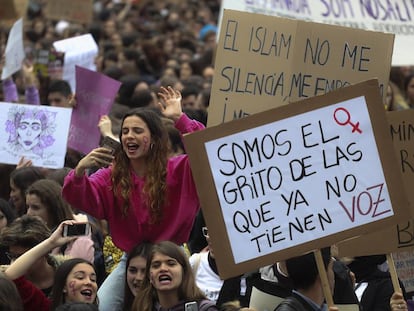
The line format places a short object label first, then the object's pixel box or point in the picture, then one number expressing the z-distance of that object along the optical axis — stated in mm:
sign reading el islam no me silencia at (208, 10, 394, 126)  12593
